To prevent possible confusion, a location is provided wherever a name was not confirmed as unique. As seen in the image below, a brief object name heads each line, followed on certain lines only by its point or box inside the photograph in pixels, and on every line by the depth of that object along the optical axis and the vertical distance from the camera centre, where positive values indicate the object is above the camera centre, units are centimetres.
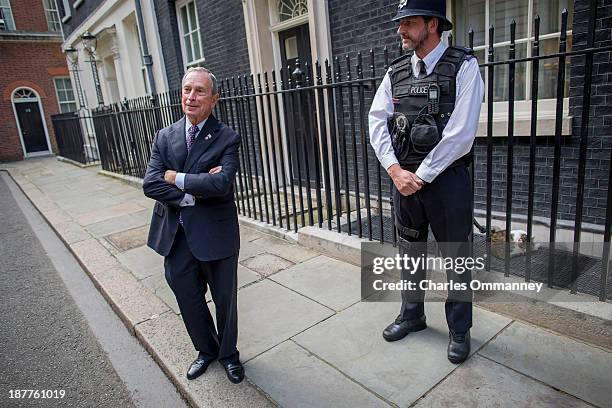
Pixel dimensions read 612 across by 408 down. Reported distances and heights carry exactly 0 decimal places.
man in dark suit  229 -52
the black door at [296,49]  657 +97
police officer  221 -22
